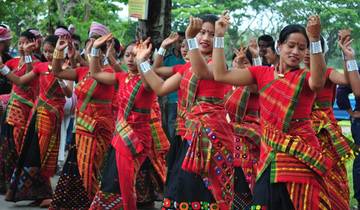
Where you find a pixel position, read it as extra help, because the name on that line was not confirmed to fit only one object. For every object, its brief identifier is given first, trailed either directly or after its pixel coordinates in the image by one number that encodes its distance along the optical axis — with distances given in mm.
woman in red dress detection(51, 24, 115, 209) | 7762
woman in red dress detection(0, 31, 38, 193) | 9008
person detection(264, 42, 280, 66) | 7547
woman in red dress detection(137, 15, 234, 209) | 5820
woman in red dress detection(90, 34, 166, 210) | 6926
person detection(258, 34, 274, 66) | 7707
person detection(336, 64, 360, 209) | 8242
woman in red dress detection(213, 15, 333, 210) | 5121
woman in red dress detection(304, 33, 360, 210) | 6586
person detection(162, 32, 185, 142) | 10477
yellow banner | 9312
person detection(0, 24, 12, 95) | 9711
